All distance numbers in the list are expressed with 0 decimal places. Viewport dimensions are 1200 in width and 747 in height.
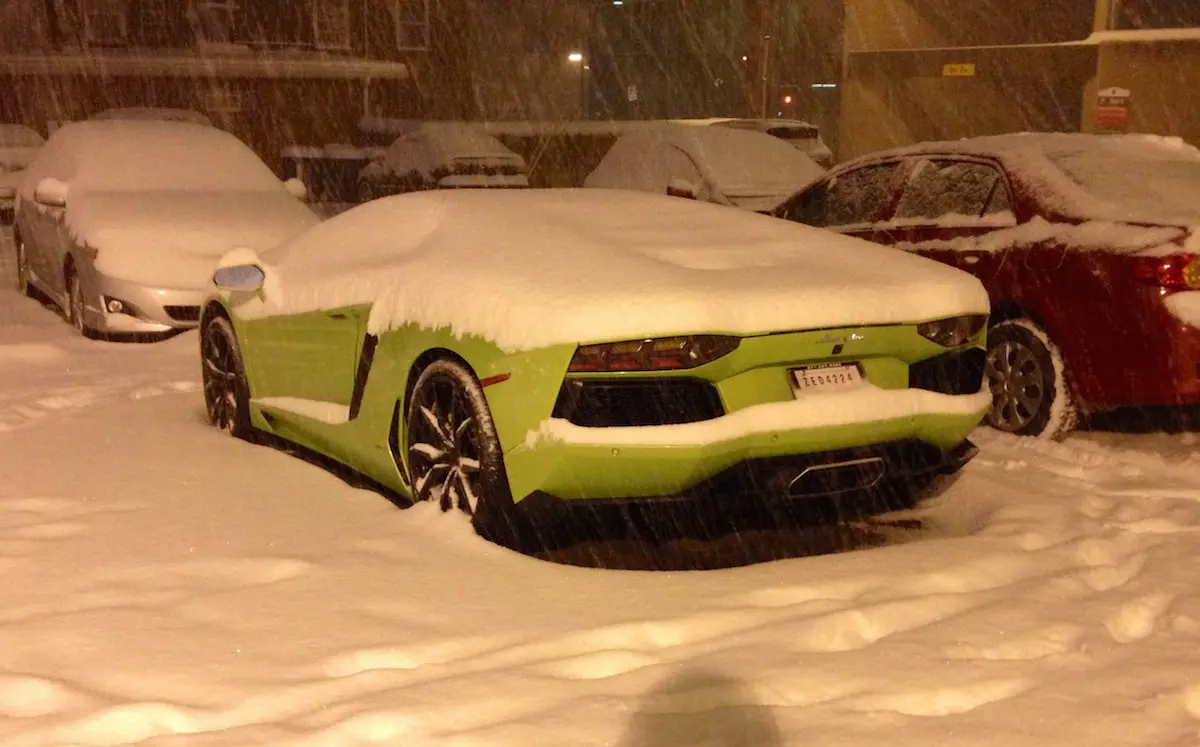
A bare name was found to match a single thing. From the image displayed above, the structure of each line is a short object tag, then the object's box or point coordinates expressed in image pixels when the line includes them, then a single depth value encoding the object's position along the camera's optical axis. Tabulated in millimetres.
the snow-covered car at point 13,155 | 17266
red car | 5863
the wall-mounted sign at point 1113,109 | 16031
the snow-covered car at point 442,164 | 20547
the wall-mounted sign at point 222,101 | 27594
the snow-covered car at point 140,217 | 9055
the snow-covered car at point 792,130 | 19750
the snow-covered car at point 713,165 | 12547
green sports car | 4168
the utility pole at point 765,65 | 27062
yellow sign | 19922
